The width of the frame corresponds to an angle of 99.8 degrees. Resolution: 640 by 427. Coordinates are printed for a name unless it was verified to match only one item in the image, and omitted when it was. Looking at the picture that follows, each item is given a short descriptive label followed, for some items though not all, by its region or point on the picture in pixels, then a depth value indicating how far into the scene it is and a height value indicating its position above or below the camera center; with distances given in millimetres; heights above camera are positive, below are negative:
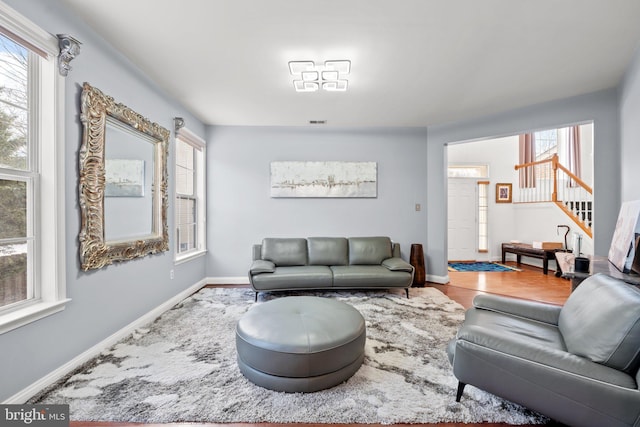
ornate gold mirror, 2090 +277
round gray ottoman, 1693 -889
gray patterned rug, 1559 -1165
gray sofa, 3514 -754
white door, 6438 -107
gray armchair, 1213 -759
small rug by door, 5565 -1185
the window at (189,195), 3717 +259
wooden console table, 5223 -847
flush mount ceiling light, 2566 +1388
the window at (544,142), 6980 +1788
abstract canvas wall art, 4434 +548
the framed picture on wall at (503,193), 6531 +447
